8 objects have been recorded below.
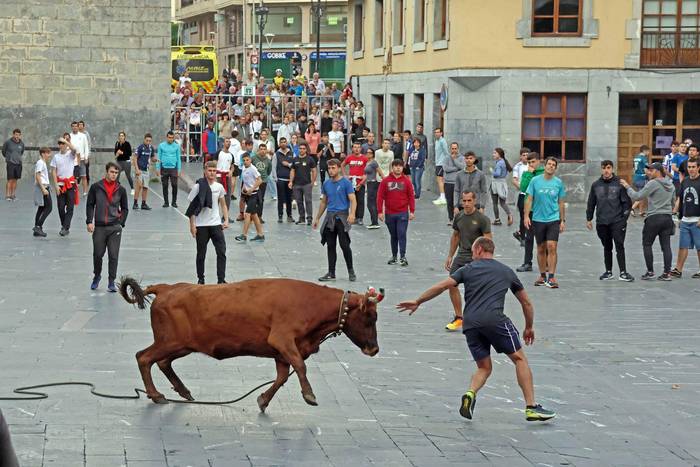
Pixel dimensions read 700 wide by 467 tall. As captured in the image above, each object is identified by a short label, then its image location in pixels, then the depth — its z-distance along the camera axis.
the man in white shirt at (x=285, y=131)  38.80
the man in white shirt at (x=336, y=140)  38.00
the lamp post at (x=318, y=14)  57.91
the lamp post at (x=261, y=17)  58.98
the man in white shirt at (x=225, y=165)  28.36
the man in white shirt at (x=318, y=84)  48.25
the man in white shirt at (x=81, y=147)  31.27
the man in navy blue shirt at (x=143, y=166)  28.67
